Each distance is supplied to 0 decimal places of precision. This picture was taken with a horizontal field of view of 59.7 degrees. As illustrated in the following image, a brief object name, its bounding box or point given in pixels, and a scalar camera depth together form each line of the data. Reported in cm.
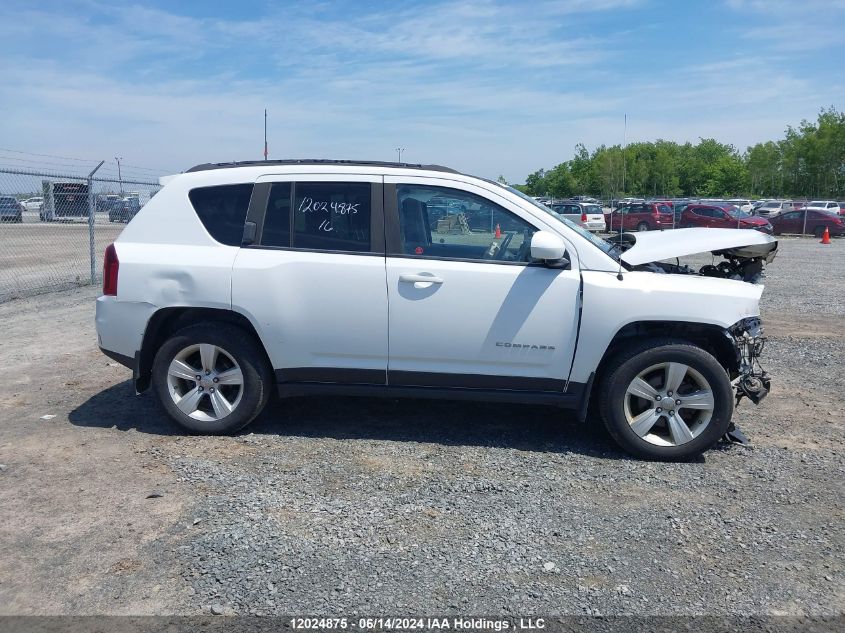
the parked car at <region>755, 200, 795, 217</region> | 4346
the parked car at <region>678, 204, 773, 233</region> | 3250
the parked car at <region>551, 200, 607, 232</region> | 3362
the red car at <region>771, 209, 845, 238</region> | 3503
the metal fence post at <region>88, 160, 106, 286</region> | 1261
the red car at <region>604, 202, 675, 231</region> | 3512
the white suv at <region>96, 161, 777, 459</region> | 489
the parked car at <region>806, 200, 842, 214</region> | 4472
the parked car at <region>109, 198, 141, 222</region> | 2430
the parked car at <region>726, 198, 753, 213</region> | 3706
